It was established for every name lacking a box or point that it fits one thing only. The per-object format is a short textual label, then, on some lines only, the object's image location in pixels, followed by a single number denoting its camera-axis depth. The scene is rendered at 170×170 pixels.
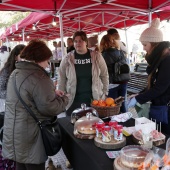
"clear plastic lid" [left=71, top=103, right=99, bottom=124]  1.78
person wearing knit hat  1.67
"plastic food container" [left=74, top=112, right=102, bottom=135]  1.49
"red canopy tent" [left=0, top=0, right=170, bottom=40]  3.25
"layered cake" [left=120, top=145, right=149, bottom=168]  1.04
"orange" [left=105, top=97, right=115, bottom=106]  1.84
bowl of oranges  1.82
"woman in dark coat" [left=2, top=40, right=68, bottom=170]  1.42
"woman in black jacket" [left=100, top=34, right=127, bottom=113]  2.98
